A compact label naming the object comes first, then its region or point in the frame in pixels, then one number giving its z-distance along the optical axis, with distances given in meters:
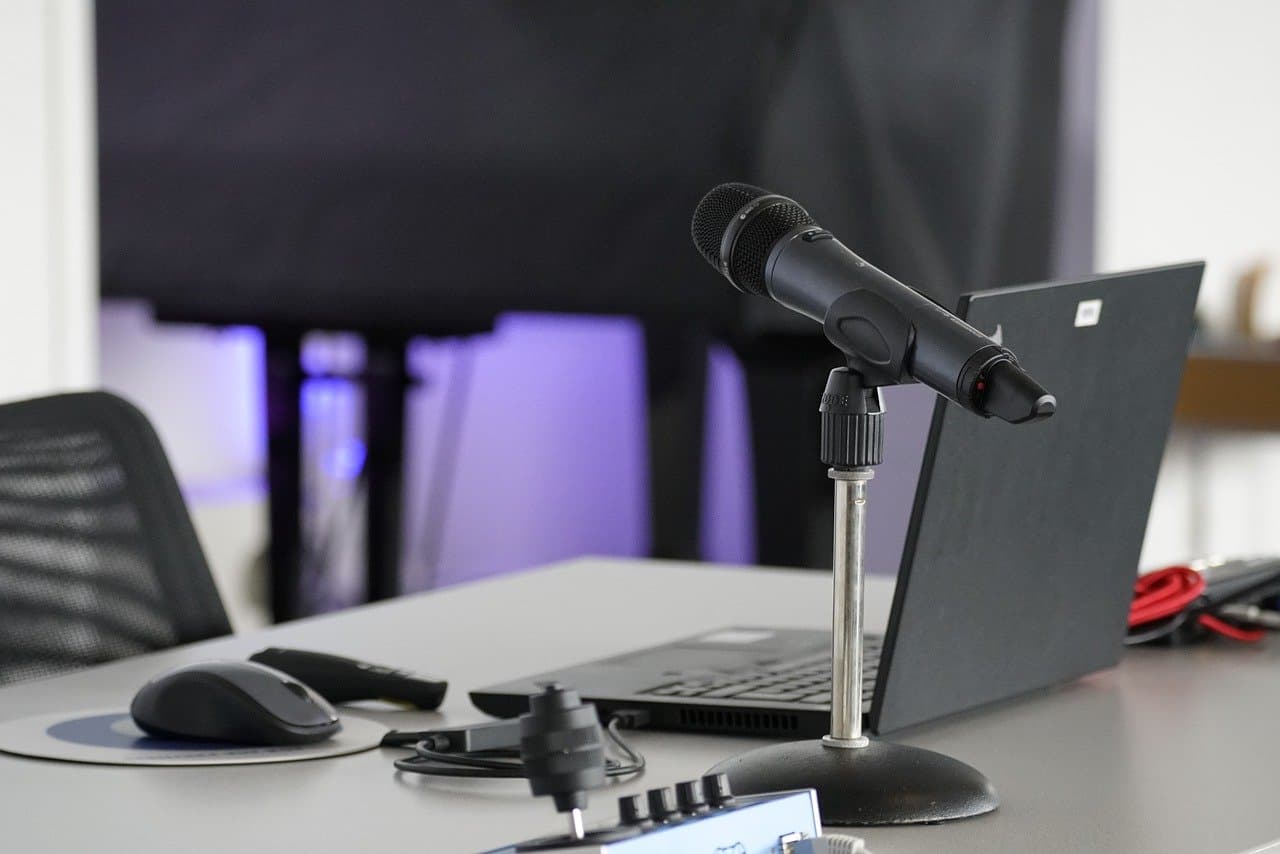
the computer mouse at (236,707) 2.20
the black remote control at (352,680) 2.31
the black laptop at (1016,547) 2.17
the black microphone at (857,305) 1.97
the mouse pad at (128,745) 2.18
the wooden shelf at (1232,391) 7.17
